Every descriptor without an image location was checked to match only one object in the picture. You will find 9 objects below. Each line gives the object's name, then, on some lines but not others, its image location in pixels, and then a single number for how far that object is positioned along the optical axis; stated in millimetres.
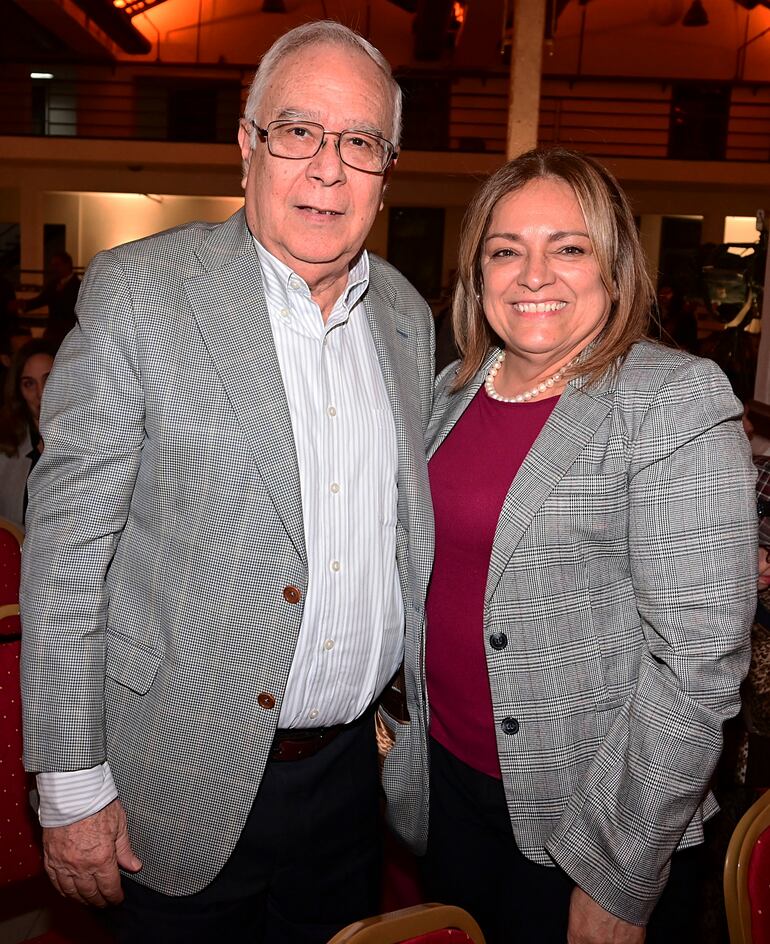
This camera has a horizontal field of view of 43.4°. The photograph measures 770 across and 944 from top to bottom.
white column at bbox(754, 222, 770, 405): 5012
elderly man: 1544
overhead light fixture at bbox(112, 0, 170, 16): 16625
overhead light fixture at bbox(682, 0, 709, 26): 16297
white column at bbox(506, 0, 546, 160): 3555
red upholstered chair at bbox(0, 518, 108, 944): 1958
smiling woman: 1570
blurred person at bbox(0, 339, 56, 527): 4035
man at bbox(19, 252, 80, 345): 10422
